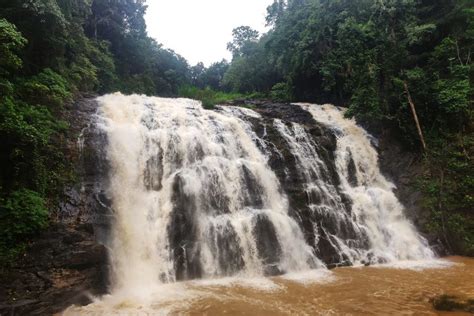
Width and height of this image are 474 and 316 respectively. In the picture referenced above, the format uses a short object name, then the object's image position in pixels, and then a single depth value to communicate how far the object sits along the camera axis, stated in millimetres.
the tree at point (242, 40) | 33594
